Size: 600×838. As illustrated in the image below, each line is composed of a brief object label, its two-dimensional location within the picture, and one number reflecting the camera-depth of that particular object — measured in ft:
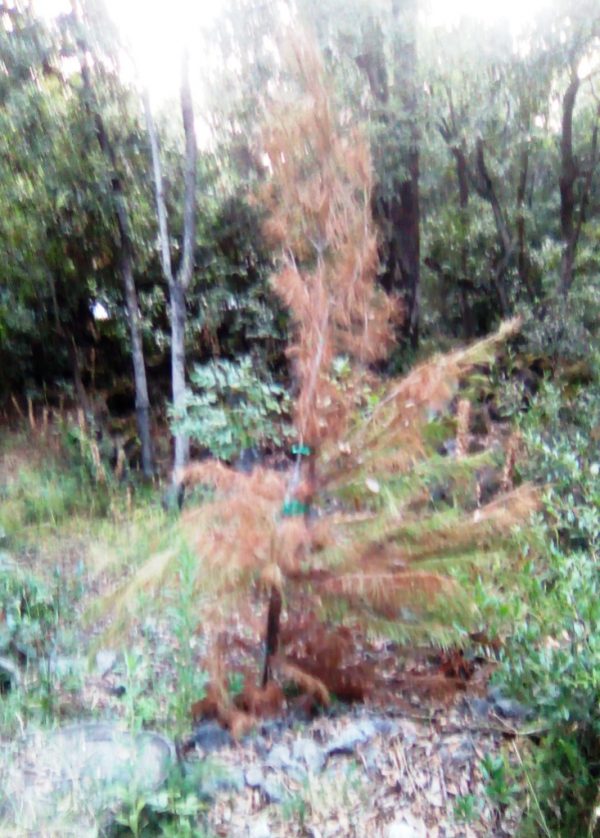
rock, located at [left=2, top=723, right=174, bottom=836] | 6.35
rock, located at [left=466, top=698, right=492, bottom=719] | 8.19
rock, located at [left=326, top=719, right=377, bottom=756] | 7.88
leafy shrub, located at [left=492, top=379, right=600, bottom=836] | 6.34
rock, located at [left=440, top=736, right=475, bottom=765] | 7.67
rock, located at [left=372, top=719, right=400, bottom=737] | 8.11
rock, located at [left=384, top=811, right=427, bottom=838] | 6.85
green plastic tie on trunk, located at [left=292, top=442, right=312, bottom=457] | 7.70
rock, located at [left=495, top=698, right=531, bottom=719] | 7.87
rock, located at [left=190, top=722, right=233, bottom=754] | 7.86
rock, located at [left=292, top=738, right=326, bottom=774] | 7.68
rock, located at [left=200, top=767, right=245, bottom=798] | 7.13
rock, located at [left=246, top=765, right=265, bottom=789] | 7.45
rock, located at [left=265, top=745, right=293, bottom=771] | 7.68
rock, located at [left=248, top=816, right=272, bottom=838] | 6.84
